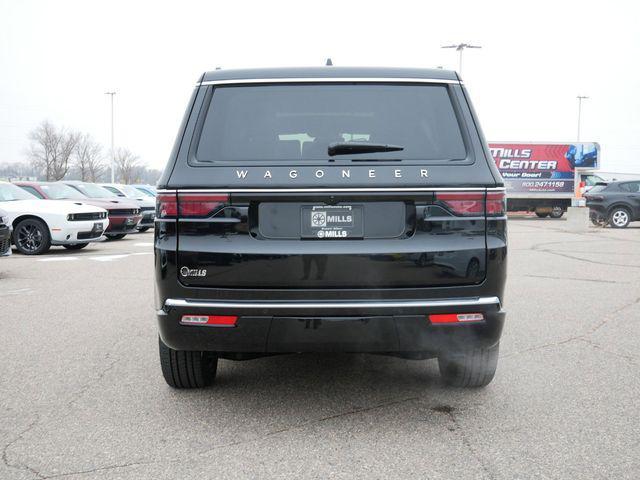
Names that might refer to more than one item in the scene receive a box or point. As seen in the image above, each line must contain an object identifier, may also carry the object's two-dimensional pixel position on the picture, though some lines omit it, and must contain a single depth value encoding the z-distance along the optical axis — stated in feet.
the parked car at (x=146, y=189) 86.99
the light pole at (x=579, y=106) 238.48
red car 51.00
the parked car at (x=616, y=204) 74.79
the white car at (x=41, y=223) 42.78
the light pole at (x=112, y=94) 204.54
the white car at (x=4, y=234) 30.94
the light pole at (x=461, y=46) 113.68
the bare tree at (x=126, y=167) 308.19
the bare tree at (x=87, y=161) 277.44
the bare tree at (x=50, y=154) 261.85
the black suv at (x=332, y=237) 10.84
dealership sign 102.63
